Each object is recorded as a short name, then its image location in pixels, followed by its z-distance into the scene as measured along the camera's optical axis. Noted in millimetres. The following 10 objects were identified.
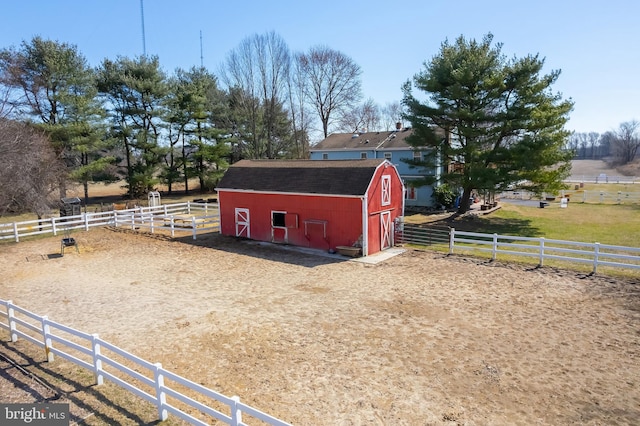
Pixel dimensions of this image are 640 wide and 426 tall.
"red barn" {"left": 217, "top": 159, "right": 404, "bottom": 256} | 16859
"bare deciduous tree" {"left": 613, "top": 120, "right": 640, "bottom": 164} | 95125
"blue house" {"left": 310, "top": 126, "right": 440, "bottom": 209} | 31891
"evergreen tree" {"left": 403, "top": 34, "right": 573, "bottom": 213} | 23109
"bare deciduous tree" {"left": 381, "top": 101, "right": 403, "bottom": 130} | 66894
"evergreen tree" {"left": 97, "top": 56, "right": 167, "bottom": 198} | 37344
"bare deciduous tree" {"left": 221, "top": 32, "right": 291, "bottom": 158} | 43969
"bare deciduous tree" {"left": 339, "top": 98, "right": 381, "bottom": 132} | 55497
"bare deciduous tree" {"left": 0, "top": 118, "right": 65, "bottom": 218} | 20484
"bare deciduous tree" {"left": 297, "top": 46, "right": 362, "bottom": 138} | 49344
